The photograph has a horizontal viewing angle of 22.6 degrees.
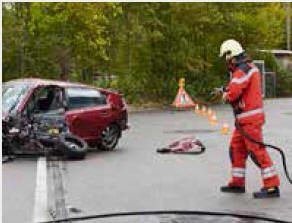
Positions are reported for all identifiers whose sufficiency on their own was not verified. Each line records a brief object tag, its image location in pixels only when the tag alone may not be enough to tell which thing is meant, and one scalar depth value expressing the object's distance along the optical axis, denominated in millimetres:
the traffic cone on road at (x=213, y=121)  21312
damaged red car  12883
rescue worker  8750
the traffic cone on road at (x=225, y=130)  17966
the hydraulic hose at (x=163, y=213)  7262
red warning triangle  27766
